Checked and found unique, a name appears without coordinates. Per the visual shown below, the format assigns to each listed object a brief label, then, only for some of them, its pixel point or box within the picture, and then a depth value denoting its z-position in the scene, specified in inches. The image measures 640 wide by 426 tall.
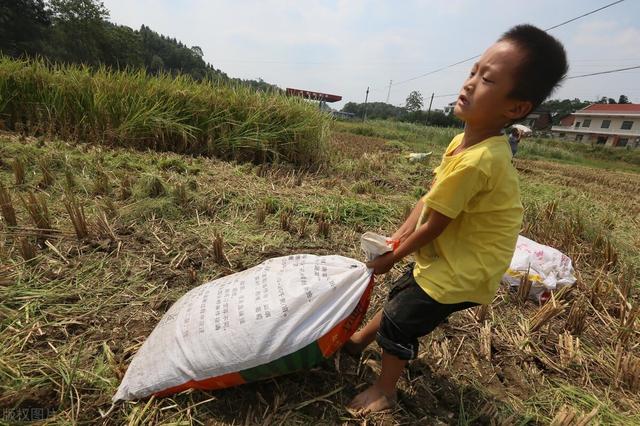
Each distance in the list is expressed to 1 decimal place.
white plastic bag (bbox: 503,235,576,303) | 88.4
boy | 39.5
